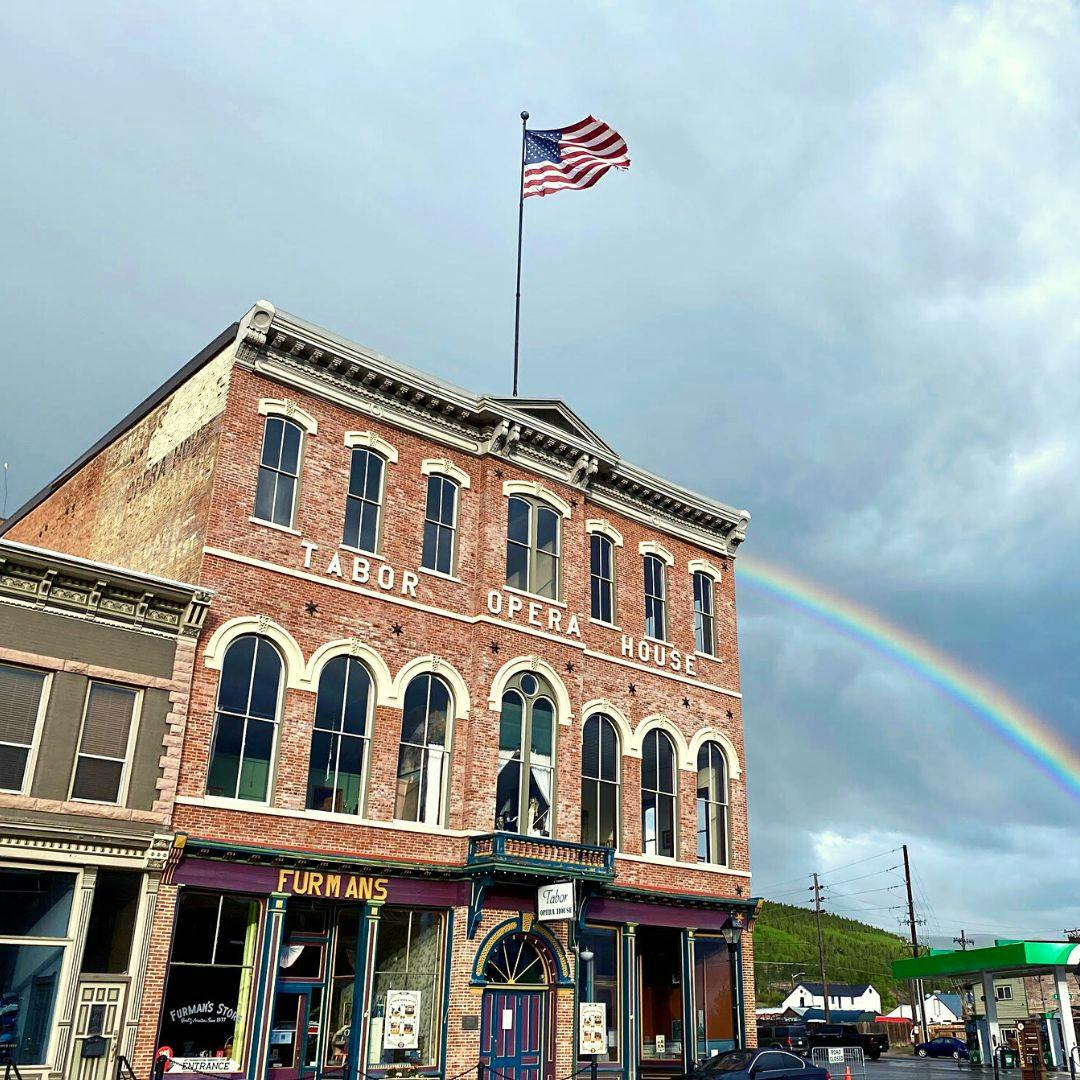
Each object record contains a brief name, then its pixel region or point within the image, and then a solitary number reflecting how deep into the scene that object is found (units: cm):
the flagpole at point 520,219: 3117
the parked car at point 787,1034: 4753
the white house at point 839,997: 10088
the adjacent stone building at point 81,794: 1750
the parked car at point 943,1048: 5709
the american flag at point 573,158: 2961
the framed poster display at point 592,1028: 2400
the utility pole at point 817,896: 7862
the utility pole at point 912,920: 6525
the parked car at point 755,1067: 2103
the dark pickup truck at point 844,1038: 4959
